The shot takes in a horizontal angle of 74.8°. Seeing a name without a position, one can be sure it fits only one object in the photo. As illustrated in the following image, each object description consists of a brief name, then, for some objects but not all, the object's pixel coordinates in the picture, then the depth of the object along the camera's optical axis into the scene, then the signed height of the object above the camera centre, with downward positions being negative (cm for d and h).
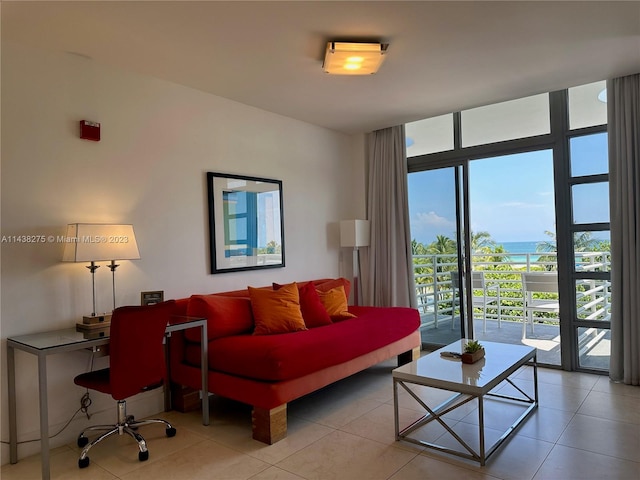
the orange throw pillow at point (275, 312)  337 -59
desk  225 -60
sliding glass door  482 -18
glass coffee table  242 -90
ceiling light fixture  279 +126
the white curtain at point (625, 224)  358 +4
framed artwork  381 +17
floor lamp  502 -1
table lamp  271 +0
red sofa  273 -85
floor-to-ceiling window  399 +13
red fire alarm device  298 +82
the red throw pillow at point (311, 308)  371 -63
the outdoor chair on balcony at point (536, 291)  501 -73
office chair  246 -72
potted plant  287 -83
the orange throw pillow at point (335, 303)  399 -64
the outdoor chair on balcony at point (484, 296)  586 -92
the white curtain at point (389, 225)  500 +13
